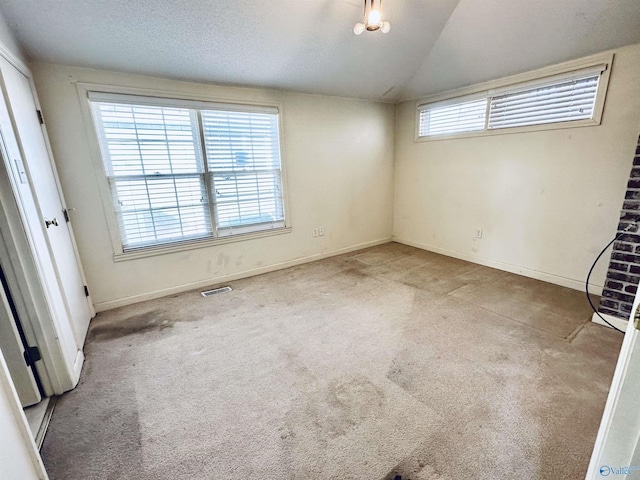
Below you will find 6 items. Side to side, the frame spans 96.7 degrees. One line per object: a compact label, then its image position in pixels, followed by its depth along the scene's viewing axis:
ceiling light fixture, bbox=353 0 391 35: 2.09
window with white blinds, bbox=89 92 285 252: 2.64
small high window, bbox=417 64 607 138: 2.66
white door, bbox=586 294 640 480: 0.68
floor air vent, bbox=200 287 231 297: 3.07
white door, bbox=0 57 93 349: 1.76
